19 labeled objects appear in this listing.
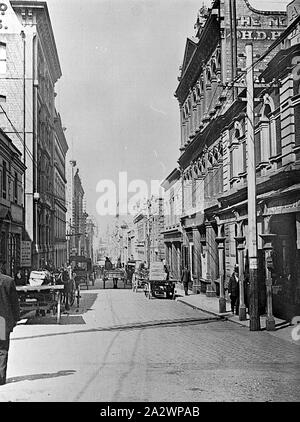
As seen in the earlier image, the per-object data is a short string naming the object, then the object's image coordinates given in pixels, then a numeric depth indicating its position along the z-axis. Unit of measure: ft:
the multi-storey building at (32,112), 70.13
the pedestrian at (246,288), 52.37
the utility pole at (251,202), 40.57
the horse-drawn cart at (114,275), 106.11
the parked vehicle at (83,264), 108.55
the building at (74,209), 148.02
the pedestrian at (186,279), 83.97
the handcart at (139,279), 93.46
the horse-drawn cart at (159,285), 77.92
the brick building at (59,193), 103.17
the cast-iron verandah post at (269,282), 41.19
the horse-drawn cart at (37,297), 41.96
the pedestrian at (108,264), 131.01
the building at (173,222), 114.42
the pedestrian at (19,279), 48.89
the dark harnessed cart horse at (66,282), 56.59
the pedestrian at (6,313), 23.49
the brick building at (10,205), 67.72
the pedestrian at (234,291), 52.14
